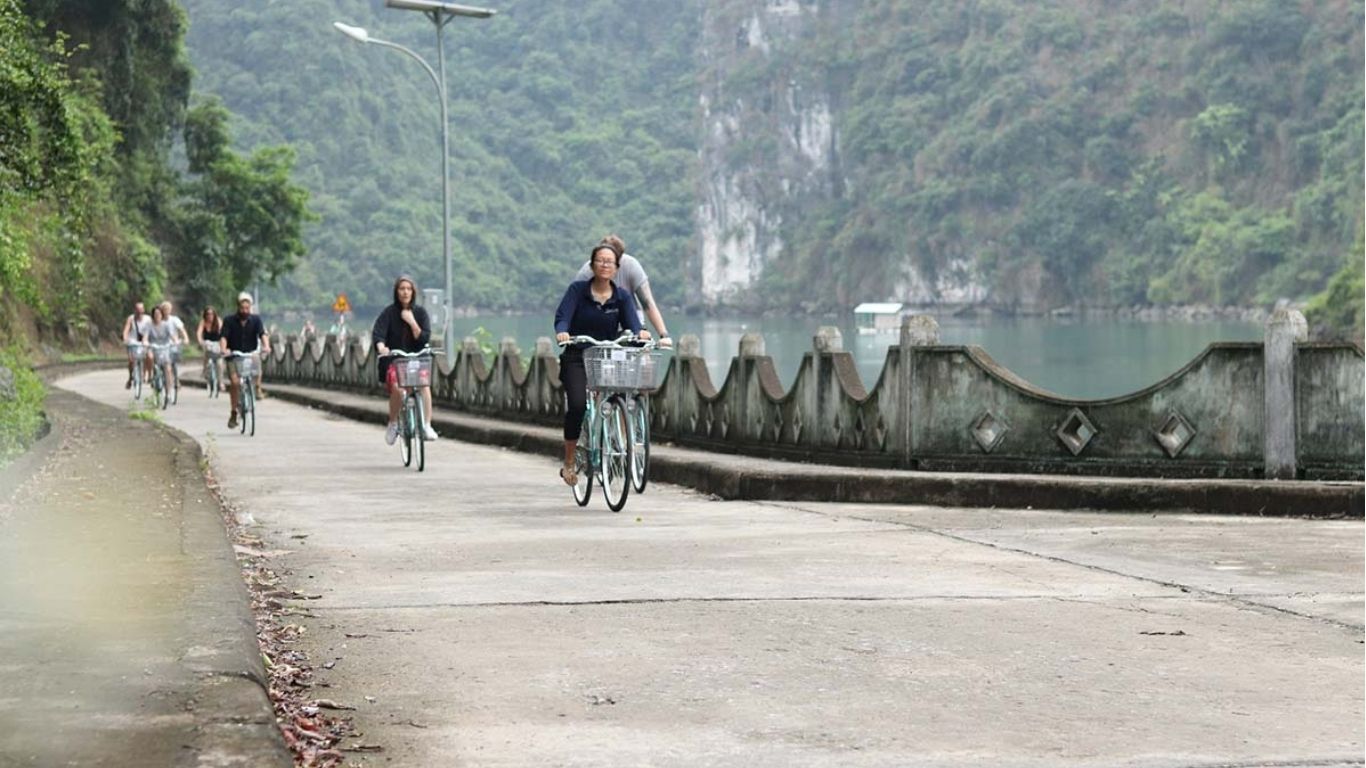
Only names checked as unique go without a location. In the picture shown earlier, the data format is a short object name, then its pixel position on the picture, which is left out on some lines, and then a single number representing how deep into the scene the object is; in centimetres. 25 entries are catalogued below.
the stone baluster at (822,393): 1661
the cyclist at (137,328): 3478
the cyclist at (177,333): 3309
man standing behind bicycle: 1389
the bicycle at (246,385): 2472
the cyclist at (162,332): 3306
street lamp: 3319
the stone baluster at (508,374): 2708
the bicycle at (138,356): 3497
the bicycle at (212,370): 3378
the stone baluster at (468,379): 2953
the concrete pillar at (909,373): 1520
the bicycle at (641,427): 1323
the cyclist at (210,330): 3088
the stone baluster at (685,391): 1986
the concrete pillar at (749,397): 1816
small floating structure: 17895
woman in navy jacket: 1341
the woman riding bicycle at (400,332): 1828
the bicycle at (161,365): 3288
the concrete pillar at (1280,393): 1317
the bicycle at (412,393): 1802
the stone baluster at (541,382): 2520
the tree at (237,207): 7925
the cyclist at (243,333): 2506
